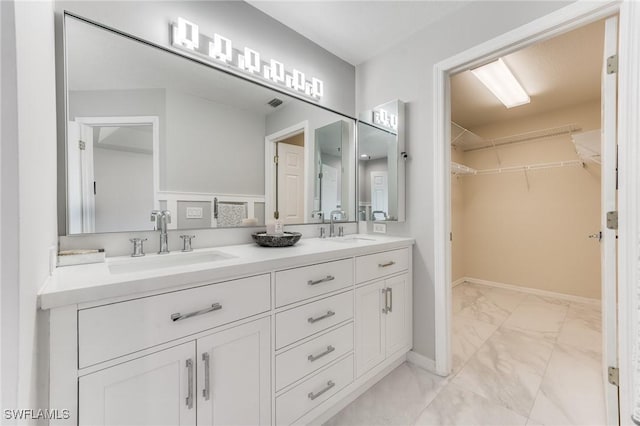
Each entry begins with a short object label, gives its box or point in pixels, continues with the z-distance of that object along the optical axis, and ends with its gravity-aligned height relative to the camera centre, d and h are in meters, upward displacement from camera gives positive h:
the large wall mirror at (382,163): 2.07 +0.40
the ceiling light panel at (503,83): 2.42 +1.26
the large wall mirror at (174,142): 1.26 +0.41
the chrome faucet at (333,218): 2.24 -0.06
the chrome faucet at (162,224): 1.41 -0.06
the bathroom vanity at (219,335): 0.80 -0.47
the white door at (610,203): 1.28 +0.03
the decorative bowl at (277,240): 1.62 -0.17
